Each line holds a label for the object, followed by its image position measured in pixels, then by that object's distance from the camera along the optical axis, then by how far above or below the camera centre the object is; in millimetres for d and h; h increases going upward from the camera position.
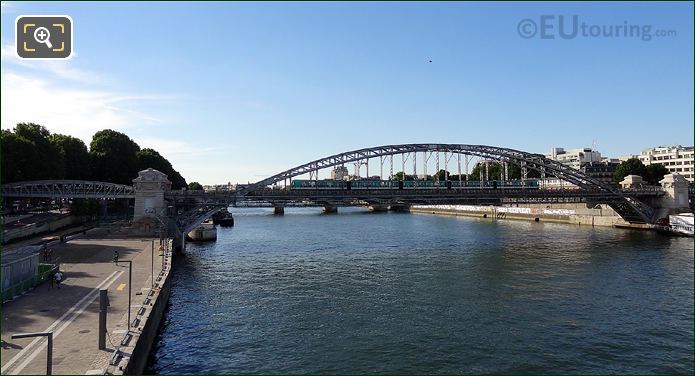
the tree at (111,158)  82375 +7413
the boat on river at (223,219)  97625 -3907
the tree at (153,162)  91081 +7708
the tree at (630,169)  103688 +5938
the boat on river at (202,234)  65244 -4660
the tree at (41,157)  61094 +6048
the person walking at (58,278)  24969 -3991
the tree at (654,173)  106875 +5190
